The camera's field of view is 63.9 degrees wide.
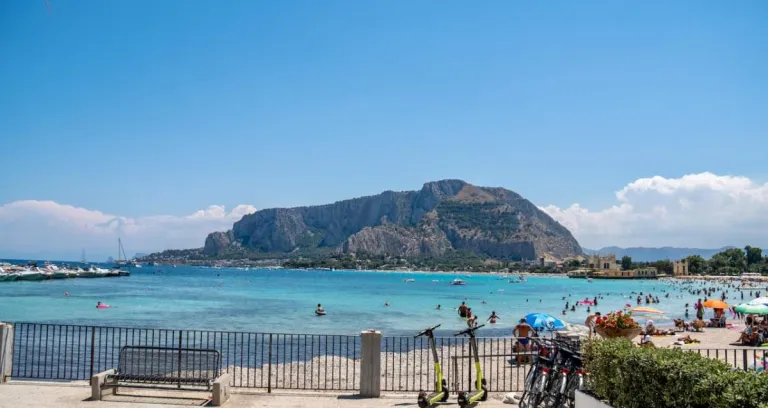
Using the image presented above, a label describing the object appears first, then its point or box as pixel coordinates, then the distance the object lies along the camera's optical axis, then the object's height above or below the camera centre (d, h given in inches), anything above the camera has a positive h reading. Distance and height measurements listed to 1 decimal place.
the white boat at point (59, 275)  4378.9 -231.5
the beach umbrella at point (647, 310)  1081.1 -104.4
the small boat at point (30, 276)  4050.9 -223.3
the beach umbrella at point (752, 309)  940.6 -85.6
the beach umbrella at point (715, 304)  1249.1 -104.4
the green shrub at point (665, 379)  212.6 -50.4
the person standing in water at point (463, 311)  1476.6 -149.3
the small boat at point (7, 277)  3932.1 -225.2
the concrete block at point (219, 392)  392.8 -94.1
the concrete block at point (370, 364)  419.8 -79.8
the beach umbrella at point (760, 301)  980.1 -76.8
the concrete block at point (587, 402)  311.0 -78.5
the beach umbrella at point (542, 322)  711.0 -83.4
